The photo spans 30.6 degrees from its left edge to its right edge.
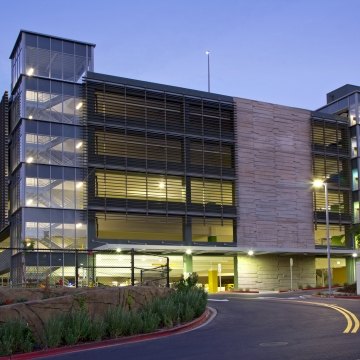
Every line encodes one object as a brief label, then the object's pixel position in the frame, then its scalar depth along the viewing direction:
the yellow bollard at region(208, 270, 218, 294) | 61.28
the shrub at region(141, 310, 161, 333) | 21.44
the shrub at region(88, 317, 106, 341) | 20.27
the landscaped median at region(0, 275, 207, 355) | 19.34
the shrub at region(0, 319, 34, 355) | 18.33
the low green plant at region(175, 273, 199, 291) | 28.61
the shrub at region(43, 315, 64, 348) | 19.27
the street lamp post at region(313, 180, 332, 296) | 47.02
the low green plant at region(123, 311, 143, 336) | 21.12
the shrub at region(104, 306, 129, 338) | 20.81
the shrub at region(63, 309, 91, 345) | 19.56
